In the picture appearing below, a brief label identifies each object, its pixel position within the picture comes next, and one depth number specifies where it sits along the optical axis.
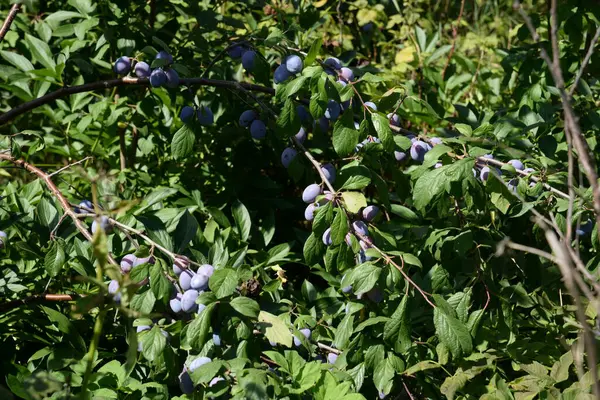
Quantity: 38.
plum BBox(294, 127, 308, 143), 2.34
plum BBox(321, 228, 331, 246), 2.11
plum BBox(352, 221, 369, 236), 2.09
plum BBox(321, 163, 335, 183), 2.18
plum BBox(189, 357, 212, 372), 2.01
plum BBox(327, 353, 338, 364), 2.18
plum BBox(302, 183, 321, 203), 2.12
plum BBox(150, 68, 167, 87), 2.22
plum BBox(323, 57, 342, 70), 2.23
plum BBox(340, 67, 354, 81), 2.21
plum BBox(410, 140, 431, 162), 2.23
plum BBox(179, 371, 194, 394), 2.04
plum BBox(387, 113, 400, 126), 2.25
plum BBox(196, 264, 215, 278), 2.01
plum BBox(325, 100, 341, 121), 2.17
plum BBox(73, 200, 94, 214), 2.24
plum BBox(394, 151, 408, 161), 2.27
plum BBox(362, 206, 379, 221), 2.12
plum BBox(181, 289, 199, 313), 2.00
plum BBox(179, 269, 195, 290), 2.02
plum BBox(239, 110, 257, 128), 2.30
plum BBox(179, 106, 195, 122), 2.27
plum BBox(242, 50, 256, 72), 2.24
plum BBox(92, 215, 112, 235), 1.78
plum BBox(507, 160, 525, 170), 2.20
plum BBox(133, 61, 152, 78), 2.29
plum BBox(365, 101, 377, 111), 2.18
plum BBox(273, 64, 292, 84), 2.19
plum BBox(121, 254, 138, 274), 2.10
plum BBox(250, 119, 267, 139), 2.29
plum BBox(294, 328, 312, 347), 2.13
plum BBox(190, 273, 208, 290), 2.00
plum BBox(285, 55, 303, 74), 2.17
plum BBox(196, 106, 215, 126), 2.29
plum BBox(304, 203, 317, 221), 2.14
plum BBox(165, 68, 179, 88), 2.23
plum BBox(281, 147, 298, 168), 2.23
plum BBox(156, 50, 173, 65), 2.24
